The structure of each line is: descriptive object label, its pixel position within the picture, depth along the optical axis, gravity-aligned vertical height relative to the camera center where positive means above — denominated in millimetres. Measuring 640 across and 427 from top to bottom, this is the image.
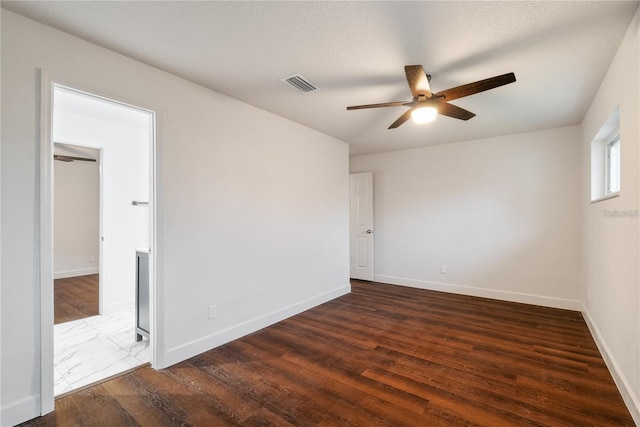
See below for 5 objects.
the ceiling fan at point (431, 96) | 1990 +881
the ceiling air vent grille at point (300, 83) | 2574 +1152
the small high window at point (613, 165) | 2900 +477
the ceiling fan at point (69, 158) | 5659 +999
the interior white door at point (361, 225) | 5586 -282
